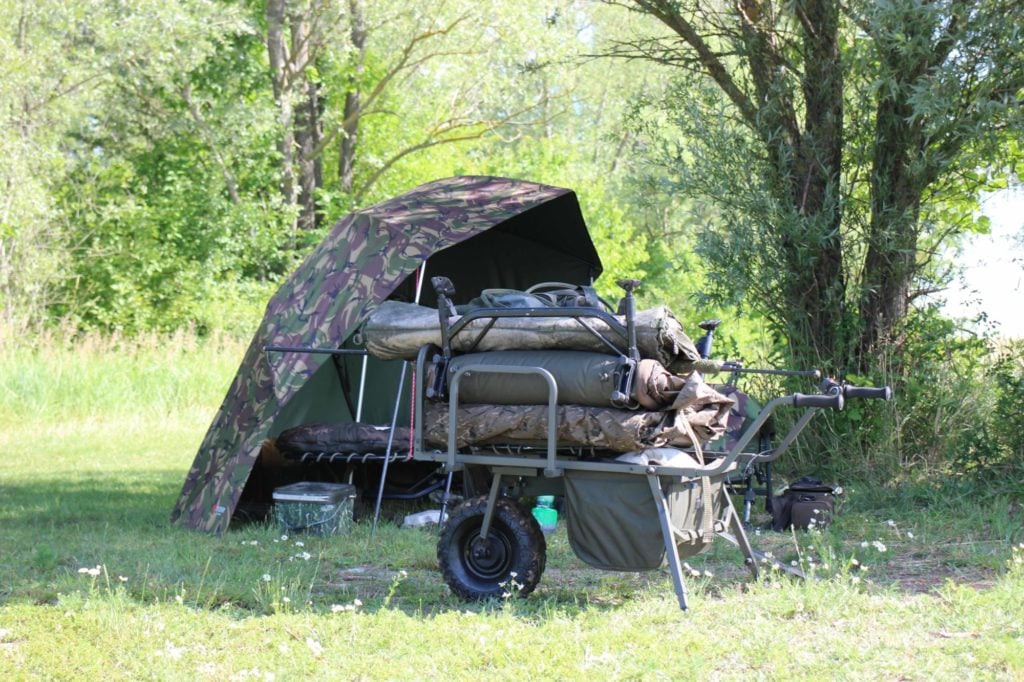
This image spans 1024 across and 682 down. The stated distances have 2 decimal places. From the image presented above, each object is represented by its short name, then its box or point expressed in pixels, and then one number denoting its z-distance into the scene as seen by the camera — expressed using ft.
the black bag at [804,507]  45.50
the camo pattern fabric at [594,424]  31.81
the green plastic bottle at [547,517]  47.21
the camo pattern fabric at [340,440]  52.13
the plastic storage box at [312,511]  47.09
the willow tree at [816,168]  54.39
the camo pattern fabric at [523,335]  32.37
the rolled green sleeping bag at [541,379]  32.07
